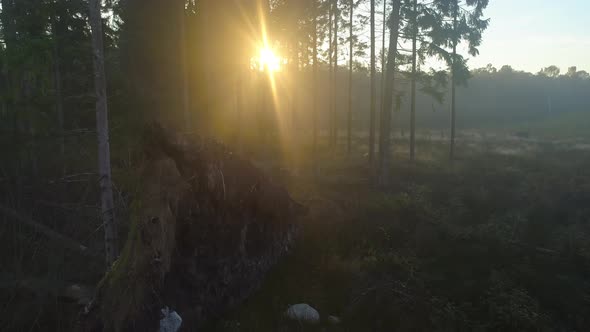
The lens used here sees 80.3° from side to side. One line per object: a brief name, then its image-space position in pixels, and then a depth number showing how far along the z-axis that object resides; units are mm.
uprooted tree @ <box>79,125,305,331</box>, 5523
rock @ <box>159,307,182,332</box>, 5750
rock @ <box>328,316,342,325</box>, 6936
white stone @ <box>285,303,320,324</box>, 6907
